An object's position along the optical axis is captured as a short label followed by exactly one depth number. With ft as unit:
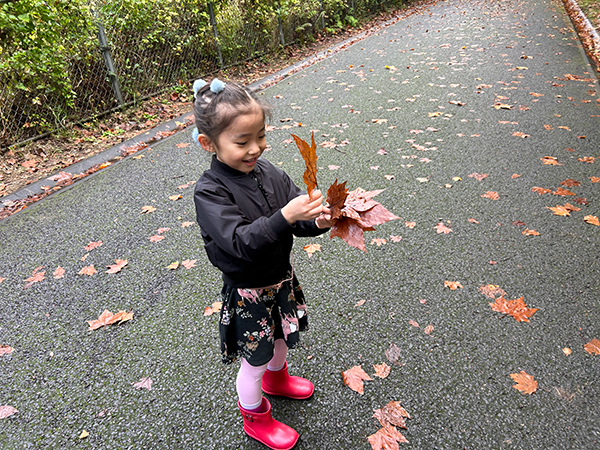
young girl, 4.24
